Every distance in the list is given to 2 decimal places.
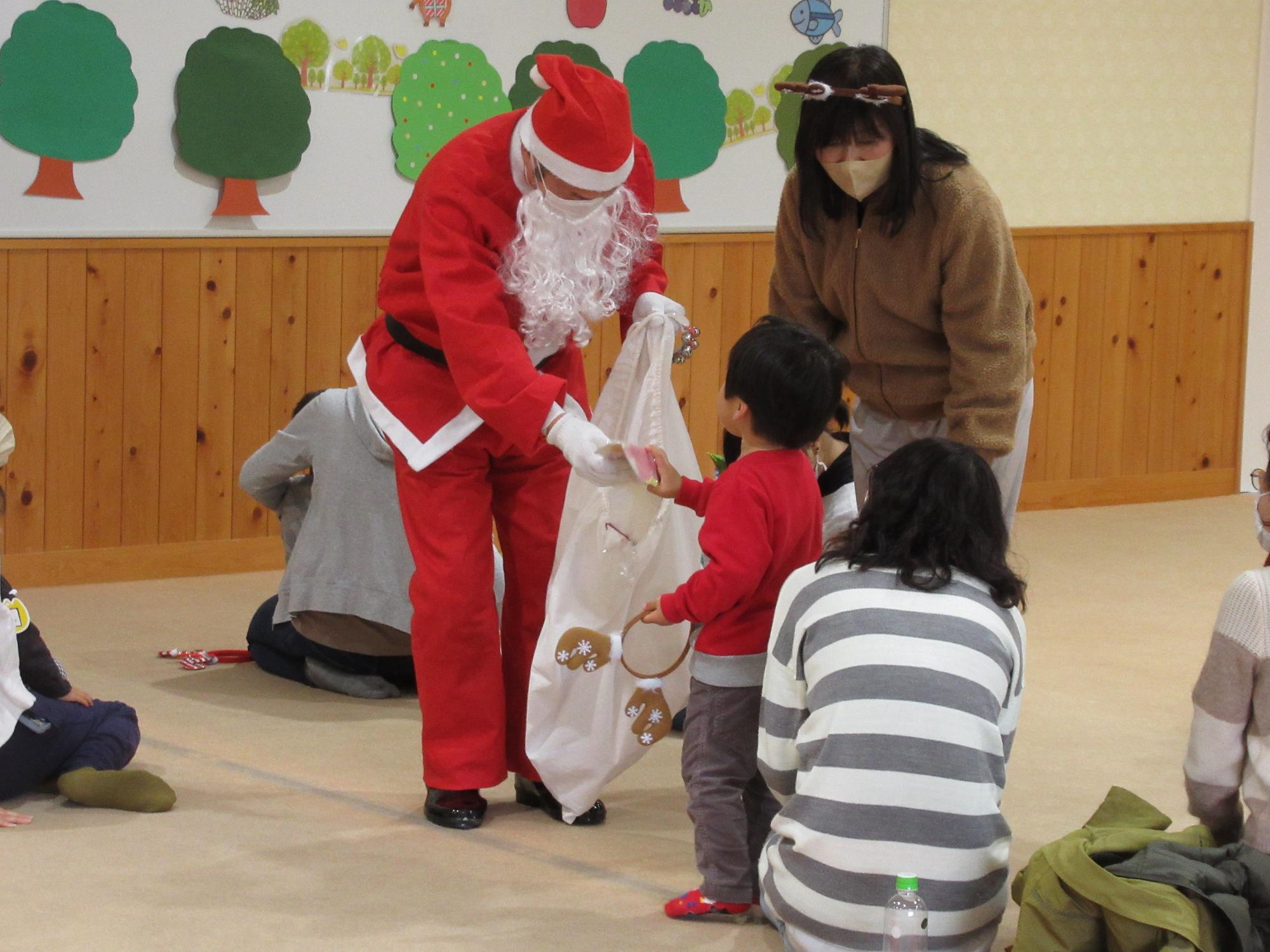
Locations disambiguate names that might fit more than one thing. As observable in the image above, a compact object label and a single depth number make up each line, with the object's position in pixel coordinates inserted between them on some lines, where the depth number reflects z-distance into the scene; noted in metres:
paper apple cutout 9.30
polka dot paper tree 8.85
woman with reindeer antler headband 4.92
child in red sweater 4.52
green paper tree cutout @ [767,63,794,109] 9.99
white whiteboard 8.21
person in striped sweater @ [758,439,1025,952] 3.94
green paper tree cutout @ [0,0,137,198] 7.93
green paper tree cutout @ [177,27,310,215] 8.33
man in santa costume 4.94
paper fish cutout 10.05
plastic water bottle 3.88
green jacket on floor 3.76
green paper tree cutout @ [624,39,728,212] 9.57
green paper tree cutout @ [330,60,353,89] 8.68
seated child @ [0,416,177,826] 5.21
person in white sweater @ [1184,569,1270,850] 3.99
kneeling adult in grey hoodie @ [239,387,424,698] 6.65
